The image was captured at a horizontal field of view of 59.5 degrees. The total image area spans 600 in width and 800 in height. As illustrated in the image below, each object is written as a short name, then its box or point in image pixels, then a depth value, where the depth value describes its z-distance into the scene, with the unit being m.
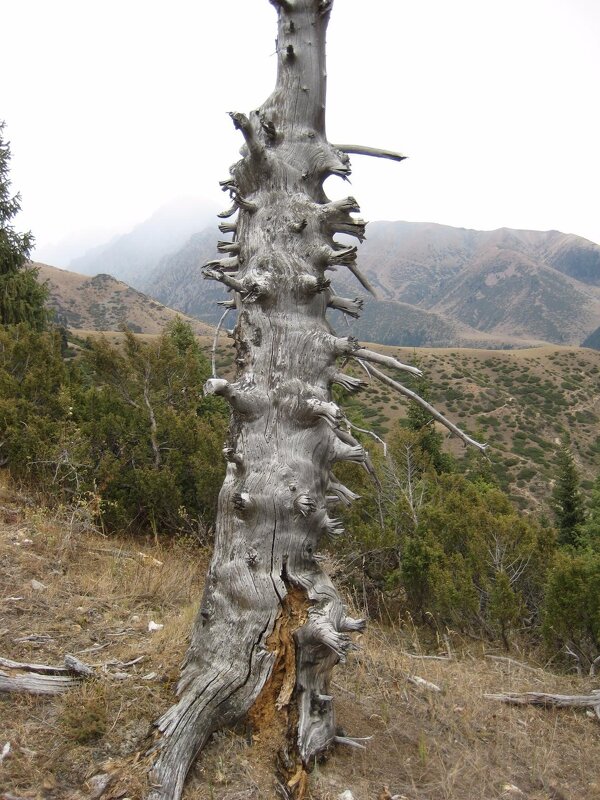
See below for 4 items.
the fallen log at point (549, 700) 3.36
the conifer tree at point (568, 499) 18.02
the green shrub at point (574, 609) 4.99
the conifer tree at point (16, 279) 13.04
